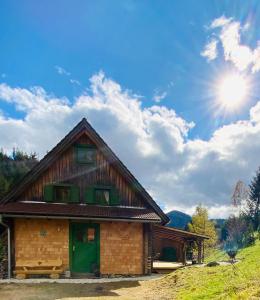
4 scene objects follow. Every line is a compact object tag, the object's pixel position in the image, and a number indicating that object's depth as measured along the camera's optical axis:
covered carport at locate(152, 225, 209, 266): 17.13
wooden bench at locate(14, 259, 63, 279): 13.70
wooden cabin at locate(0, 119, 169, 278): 13.93
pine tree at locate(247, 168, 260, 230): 55.46
